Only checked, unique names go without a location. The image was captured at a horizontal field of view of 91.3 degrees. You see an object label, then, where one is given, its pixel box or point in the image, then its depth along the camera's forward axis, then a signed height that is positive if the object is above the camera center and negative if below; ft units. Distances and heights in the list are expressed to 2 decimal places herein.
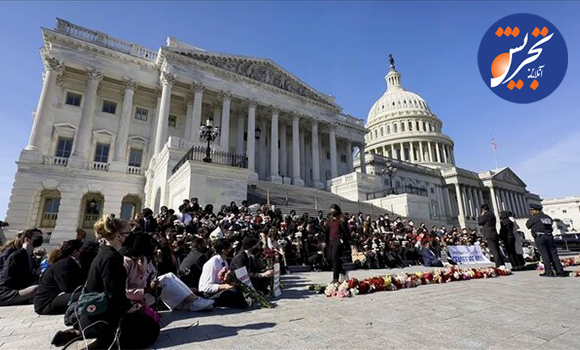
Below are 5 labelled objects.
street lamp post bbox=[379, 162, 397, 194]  96.80 +27.83
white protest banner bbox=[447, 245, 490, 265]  49.55 -0.79
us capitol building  66.39 +38.30
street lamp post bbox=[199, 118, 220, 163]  52.21 +22.00
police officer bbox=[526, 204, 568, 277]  26.45 +0.55
